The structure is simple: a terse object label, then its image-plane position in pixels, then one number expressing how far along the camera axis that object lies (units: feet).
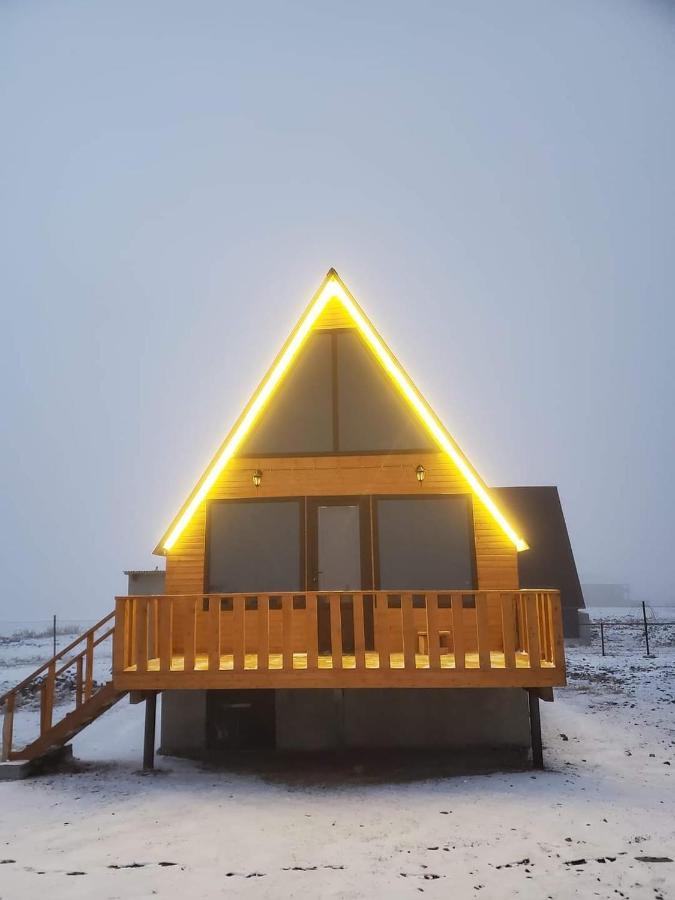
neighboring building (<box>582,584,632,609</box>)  445.37
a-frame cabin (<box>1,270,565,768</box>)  35.06
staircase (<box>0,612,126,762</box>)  31.14
